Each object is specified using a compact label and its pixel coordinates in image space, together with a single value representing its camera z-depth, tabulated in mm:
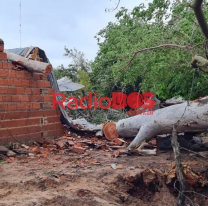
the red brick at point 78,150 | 5152
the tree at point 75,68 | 19797
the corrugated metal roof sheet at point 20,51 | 6229
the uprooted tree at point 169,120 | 5005
